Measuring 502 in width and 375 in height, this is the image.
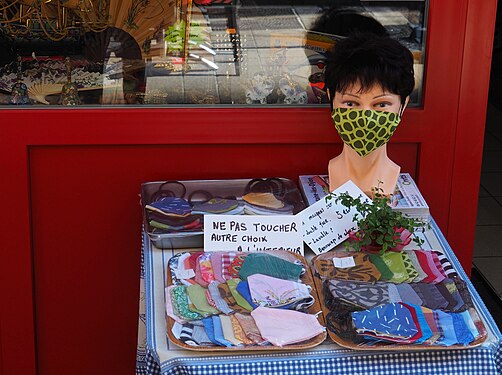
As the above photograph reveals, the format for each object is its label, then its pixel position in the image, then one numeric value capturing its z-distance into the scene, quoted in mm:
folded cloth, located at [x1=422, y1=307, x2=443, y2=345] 2332
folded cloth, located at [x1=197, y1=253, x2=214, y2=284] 2637
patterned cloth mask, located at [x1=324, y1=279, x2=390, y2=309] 2489
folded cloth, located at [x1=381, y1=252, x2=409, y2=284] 2646
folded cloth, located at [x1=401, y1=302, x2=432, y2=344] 2326
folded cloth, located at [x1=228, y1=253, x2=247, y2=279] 2651
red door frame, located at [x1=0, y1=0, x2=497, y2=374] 3297
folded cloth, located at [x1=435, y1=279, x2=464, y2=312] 2489
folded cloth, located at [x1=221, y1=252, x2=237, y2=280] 2648
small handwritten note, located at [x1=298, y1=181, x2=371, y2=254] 2885
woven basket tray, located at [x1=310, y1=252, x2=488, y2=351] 2328
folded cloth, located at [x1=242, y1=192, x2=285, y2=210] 3084
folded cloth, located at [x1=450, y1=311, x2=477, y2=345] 2342
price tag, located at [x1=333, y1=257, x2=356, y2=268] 2727
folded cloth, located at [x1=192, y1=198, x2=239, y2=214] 3025
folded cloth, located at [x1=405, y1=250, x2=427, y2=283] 2650
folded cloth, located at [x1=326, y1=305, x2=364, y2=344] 2373
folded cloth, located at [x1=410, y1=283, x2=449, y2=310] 2494
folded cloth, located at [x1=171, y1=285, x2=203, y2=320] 2441
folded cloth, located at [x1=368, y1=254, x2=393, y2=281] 2658
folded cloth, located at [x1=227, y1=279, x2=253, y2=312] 2490
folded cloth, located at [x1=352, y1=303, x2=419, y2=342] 2322
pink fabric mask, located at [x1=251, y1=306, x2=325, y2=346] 2342
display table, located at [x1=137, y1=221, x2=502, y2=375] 2322
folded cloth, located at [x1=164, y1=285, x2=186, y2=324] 2426
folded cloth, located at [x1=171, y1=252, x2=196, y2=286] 2631
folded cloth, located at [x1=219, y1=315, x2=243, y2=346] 2340
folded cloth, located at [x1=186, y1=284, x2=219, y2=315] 2473
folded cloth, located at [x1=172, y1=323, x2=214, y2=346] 2340
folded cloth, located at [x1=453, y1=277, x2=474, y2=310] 2506
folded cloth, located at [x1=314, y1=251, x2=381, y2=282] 2654
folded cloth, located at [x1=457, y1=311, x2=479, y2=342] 2373
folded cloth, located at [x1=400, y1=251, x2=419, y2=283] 2649
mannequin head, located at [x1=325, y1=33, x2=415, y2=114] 2889
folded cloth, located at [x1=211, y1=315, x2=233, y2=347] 2328
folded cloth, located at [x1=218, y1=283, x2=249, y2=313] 2486
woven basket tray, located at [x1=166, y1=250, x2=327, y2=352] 2322
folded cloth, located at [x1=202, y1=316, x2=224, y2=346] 2340
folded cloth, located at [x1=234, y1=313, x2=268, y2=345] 2340
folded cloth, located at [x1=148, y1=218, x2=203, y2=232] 2895
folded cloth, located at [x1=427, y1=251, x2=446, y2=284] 2649
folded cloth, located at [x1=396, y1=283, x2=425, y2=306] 2508
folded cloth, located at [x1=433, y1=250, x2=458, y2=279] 2672
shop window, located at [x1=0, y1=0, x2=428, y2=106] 3318
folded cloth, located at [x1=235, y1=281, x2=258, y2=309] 2504
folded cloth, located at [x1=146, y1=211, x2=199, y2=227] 2922
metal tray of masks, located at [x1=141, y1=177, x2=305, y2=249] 3152
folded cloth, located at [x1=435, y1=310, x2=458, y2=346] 2332
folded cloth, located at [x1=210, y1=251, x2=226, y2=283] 2635
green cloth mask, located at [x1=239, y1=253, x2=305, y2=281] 2637
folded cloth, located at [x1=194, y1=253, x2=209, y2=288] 2613
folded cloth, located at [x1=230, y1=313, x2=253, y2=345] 2340
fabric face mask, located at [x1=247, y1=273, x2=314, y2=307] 2506
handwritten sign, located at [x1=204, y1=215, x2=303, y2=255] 2842
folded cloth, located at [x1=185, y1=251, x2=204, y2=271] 2713
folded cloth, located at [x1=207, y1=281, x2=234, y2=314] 2475
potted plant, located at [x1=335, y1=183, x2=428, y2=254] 2764
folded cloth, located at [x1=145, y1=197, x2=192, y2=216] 2980
